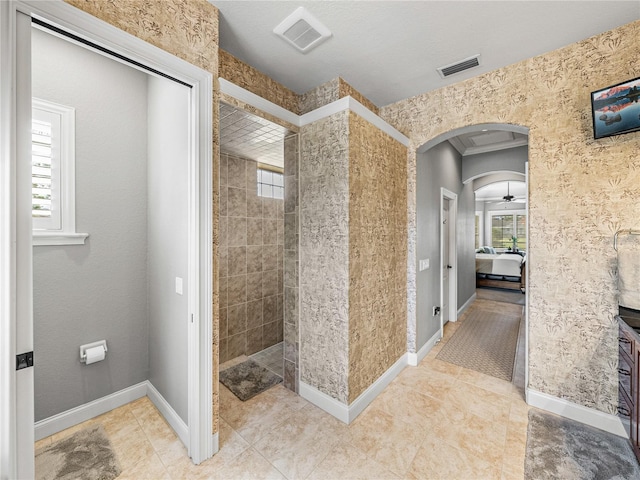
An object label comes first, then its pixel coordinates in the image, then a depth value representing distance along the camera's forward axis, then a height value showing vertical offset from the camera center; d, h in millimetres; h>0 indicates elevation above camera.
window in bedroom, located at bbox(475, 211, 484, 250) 11172 +249
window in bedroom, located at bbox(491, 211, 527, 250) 10664 +350
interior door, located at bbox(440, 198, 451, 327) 4207 -354
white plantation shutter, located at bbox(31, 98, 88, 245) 1915 +485
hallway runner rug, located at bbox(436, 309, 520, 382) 2984 -1384
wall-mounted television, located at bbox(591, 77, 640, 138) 1780 +882
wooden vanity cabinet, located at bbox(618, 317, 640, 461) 1634 -941
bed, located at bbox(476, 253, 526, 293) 6664 -850
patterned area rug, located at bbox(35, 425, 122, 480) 1637 -1408
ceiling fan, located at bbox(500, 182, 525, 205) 8469 +1415
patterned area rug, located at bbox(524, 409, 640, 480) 1659 -1443
